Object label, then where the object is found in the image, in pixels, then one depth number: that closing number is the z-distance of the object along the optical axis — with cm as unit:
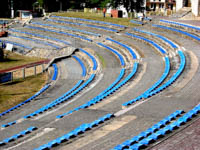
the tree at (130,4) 7890
